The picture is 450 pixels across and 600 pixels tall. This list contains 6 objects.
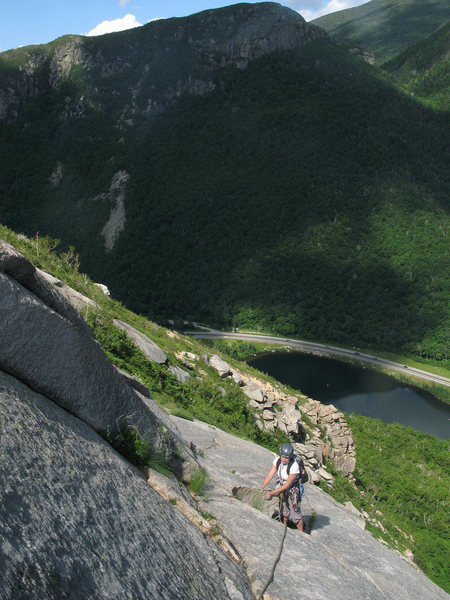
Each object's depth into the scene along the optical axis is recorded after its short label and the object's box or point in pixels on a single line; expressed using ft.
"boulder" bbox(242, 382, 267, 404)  62.95
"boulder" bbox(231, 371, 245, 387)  66.71
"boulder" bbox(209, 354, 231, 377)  65.28
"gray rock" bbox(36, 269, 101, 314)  40.88
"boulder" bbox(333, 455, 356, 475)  68.08
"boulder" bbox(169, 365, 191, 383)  50.65
